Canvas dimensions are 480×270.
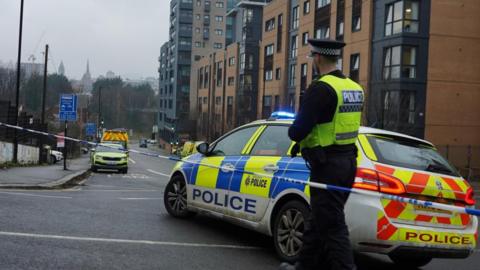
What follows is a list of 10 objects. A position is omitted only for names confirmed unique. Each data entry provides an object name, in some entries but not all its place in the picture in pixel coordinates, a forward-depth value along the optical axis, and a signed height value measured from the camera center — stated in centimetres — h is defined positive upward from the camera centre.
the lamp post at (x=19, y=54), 2591 +306
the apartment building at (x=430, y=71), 3531 +403
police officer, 437 -12
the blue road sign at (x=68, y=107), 2690 +58
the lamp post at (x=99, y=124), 8670 -49
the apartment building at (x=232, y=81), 6669 +599
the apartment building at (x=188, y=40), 11050 +1640
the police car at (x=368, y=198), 562 -68
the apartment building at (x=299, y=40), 4019 +755
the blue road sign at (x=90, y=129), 6842 -95
